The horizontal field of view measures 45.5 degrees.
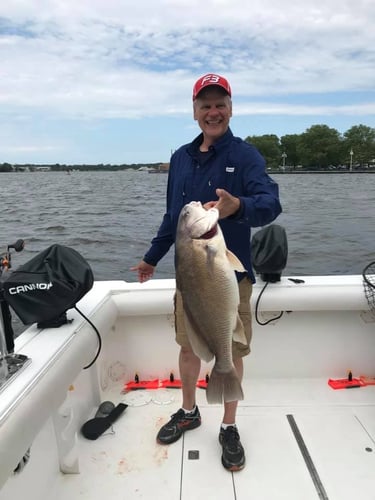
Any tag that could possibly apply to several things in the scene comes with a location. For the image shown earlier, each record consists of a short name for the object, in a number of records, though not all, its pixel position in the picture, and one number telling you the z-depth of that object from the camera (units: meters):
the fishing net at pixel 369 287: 3.25
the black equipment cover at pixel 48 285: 2.39
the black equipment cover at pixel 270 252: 3.35
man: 2.26
